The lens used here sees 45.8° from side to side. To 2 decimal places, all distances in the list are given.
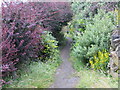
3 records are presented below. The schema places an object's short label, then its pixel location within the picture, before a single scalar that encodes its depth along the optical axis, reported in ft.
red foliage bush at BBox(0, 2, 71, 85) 11.91
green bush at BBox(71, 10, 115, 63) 18.65
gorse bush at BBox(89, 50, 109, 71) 16.87
